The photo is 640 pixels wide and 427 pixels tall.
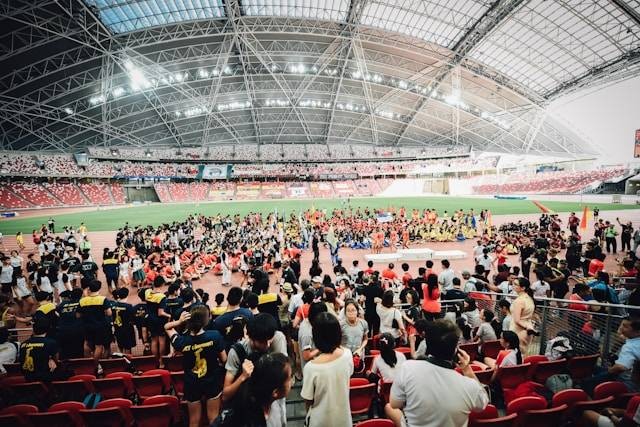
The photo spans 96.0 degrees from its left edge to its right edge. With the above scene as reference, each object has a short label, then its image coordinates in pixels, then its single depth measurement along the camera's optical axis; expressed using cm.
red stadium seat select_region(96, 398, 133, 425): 324
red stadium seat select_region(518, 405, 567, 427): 282
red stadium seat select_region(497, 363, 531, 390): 370
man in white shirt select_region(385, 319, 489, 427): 190
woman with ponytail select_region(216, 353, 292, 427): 165
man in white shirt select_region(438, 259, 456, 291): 762
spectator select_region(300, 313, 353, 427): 219
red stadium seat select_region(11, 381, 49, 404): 374
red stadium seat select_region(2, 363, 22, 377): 438
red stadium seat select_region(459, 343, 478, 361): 477
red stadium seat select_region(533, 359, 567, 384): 389
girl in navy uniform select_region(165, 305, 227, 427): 312
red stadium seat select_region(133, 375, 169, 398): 402
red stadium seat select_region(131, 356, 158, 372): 509
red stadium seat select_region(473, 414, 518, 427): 265
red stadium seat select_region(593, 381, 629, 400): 312
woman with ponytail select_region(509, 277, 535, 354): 496
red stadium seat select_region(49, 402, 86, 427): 320
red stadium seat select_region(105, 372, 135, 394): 402
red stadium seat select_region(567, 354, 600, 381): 399
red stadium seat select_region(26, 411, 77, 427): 306
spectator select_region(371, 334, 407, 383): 334
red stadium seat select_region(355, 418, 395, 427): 256
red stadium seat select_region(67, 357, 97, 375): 482
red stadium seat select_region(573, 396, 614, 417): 291
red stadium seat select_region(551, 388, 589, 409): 300
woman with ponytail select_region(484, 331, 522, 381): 383
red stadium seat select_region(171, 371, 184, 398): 419
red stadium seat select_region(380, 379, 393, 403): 347
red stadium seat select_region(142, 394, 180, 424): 347
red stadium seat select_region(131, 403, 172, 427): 327
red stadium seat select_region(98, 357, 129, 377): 485
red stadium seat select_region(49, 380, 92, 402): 389
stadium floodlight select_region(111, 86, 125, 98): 3553
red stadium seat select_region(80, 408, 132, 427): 316
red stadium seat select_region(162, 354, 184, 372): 475
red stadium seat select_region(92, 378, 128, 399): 392
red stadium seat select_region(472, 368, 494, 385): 376
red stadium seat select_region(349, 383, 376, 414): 334
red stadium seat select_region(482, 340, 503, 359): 495
